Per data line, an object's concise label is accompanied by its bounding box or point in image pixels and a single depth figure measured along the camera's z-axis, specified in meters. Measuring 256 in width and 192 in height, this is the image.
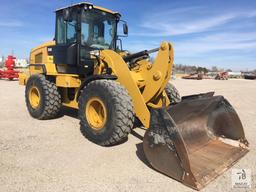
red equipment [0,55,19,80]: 13.52
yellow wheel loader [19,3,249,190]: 2.54
